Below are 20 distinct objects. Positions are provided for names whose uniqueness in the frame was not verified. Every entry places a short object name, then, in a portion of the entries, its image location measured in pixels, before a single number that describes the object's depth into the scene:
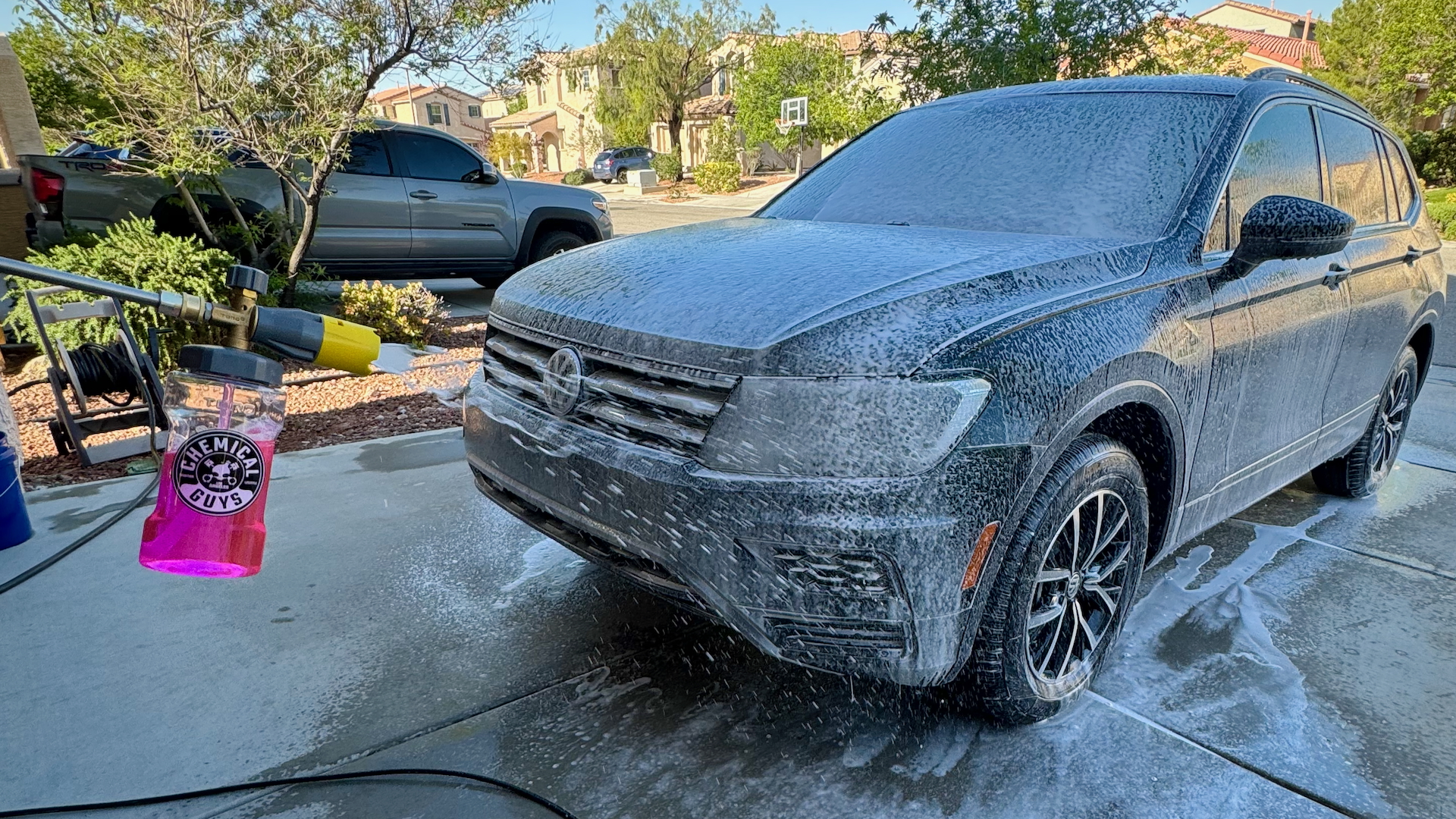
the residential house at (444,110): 63.97
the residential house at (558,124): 54.38
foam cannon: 1.56
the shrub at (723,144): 38.47
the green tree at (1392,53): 24.88
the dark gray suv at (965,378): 1.98
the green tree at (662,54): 41.75
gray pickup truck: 6.88
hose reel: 4.32
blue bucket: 3.43
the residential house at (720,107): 43.09
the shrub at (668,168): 38.69
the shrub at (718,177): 34.44
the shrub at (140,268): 5.43
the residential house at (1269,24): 42.72
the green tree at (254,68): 5.68
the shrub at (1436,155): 26.75
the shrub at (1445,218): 16.17
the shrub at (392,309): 7.29
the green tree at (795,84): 36.41
